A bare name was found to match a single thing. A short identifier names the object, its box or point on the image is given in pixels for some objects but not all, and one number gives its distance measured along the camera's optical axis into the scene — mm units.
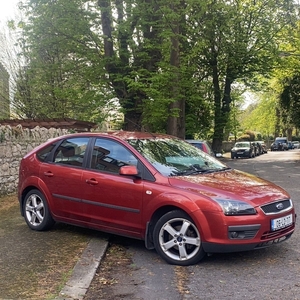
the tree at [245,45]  23477
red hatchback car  4052
